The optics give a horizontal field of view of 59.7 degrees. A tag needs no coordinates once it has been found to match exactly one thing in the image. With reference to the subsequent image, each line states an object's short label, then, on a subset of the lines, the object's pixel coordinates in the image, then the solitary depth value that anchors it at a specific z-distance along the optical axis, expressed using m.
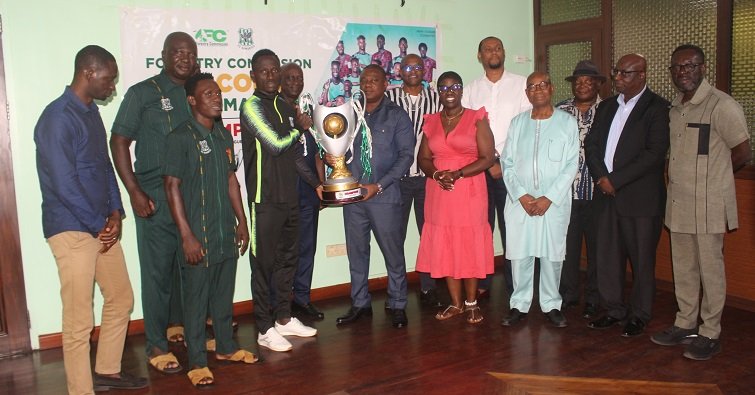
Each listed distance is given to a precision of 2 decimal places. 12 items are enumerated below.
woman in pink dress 4.15
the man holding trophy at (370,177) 3.96
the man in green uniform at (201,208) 3.24
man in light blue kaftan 4.11
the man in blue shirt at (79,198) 2.89
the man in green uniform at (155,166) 3.53
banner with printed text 4.33
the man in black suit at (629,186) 3.92
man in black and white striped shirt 4.59
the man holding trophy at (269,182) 3.75
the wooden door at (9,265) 4.02
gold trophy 3.92
